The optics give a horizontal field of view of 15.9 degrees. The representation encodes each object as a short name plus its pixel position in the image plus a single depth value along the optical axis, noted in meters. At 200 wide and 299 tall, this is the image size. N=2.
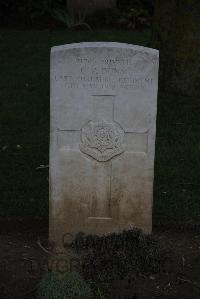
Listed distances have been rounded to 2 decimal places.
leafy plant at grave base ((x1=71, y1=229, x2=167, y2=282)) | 4.50
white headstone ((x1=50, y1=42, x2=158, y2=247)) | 4.54
